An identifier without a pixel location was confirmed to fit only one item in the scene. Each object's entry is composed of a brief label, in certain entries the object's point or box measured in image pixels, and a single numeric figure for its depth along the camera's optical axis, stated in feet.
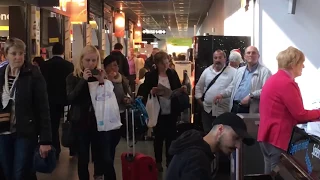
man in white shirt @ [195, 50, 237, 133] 21.24
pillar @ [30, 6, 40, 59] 33.89
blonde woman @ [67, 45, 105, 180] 15.28
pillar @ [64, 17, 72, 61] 42.29
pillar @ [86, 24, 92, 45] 44.93
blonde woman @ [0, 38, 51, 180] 12.77
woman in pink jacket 12.57
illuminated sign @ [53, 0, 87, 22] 43.48
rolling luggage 16.93
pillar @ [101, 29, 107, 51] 56.26
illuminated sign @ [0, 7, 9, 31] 33.97
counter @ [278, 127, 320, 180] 8.37
